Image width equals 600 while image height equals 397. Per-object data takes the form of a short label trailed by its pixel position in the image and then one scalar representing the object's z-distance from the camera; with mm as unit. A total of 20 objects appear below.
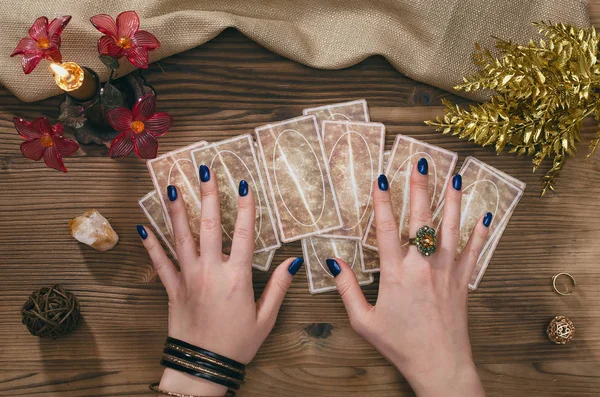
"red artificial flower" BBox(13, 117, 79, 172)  972
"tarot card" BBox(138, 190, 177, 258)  1192
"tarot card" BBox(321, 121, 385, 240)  1199
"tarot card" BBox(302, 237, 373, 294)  1190
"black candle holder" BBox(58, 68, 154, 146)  1007
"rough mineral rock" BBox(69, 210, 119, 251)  1146
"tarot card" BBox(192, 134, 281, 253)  1194
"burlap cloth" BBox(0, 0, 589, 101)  1134
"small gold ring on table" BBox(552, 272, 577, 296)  1215
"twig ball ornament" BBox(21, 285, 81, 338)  1081
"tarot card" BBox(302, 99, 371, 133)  1204
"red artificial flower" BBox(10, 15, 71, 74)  944
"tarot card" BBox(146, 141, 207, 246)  1190
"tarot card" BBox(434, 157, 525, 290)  1205
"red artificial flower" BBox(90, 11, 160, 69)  963
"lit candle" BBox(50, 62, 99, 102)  960
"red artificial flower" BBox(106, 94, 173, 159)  974
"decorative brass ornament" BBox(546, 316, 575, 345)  1163
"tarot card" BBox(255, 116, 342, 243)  1197
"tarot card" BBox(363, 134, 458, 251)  1192
